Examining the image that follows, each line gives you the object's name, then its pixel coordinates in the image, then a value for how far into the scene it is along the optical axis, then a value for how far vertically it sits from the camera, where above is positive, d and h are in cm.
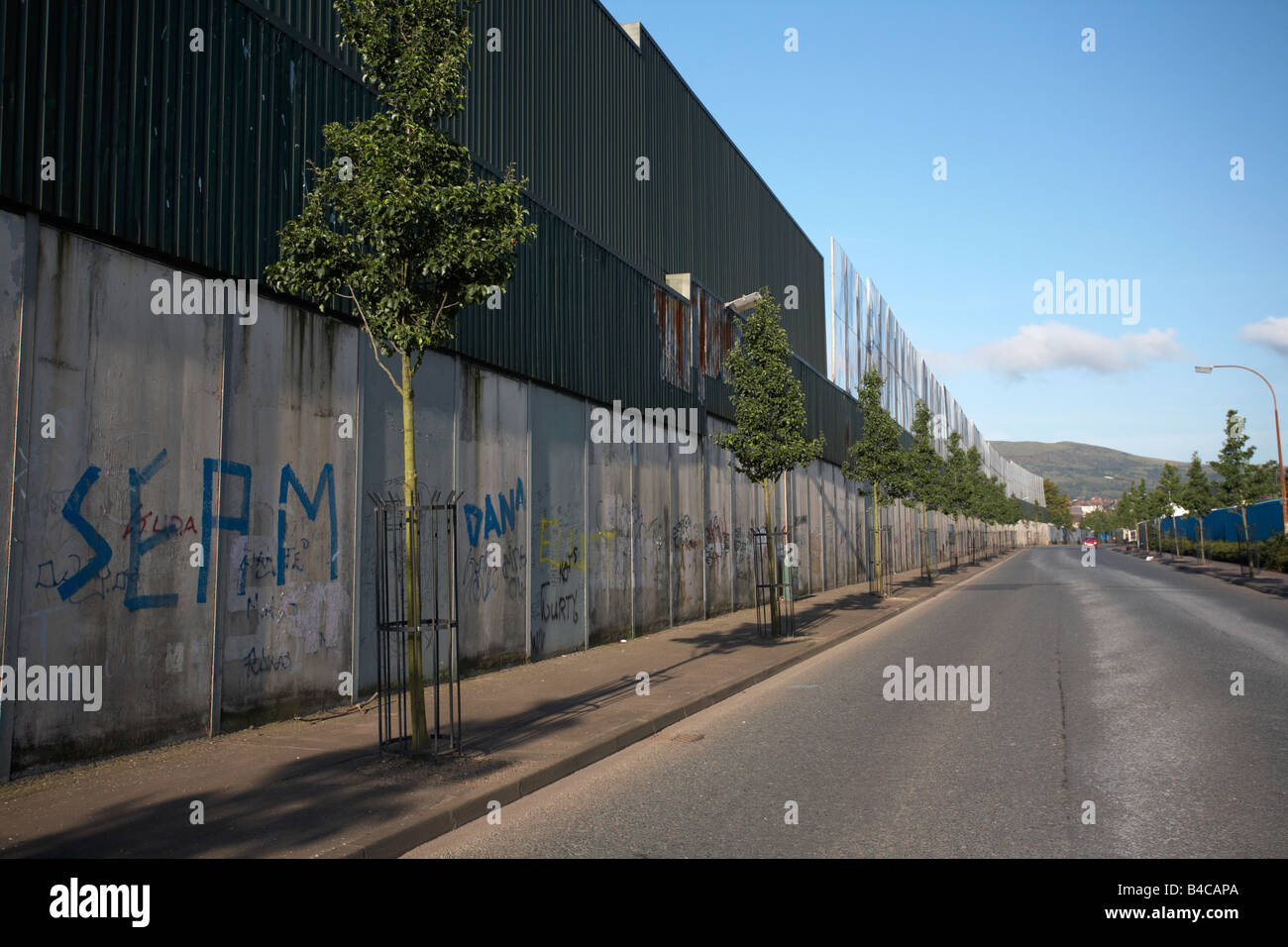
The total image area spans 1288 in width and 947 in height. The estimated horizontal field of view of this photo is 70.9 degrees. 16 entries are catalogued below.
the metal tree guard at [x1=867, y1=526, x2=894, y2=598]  3994 -153
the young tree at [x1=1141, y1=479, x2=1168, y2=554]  7275 +64
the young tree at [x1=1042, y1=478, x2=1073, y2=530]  18662 +16
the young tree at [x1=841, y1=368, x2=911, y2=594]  2758 +218
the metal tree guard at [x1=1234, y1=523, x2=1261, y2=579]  3497 -193
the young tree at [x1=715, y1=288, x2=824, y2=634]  1641 +198
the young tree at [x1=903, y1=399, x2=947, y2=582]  3426 +202
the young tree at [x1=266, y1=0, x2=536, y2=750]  729 +259
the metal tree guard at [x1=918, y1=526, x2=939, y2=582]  5816 -182
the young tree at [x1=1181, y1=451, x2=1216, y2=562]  4797 +108
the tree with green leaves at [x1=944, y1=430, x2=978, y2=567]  4381 +185
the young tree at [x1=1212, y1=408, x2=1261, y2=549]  4097 +191
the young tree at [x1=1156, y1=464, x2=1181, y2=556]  6956 +209
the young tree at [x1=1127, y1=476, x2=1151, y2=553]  8120 +94
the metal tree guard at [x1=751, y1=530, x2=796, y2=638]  1694 -200
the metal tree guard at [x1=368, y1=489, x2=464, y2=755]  723 -83
